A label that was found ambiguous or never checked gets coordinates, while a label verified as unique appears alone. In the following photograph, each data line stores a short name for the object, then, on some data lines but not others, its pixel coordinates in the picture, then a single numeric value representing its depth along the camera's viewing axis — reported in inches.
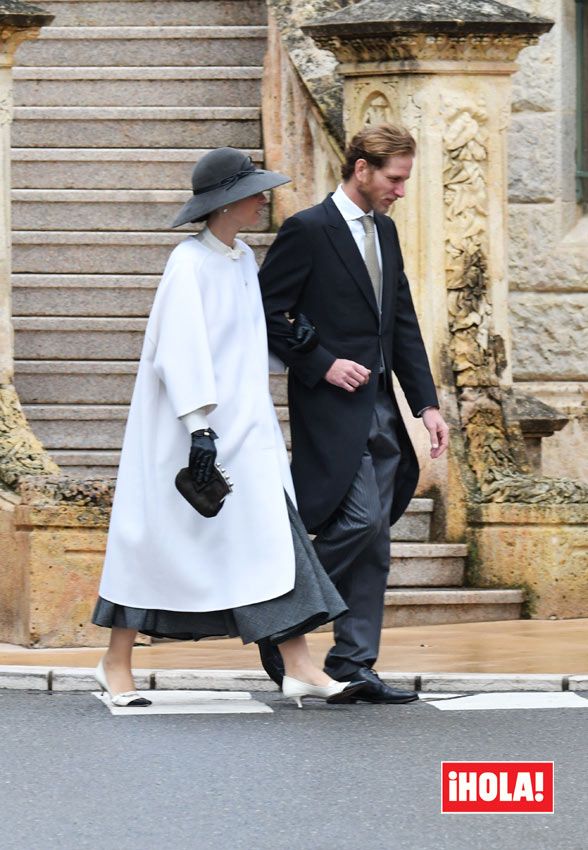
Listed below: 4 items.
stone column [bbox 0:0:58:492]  914.1
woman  705.6
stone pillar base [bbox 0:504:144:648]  858.8
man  732.7
